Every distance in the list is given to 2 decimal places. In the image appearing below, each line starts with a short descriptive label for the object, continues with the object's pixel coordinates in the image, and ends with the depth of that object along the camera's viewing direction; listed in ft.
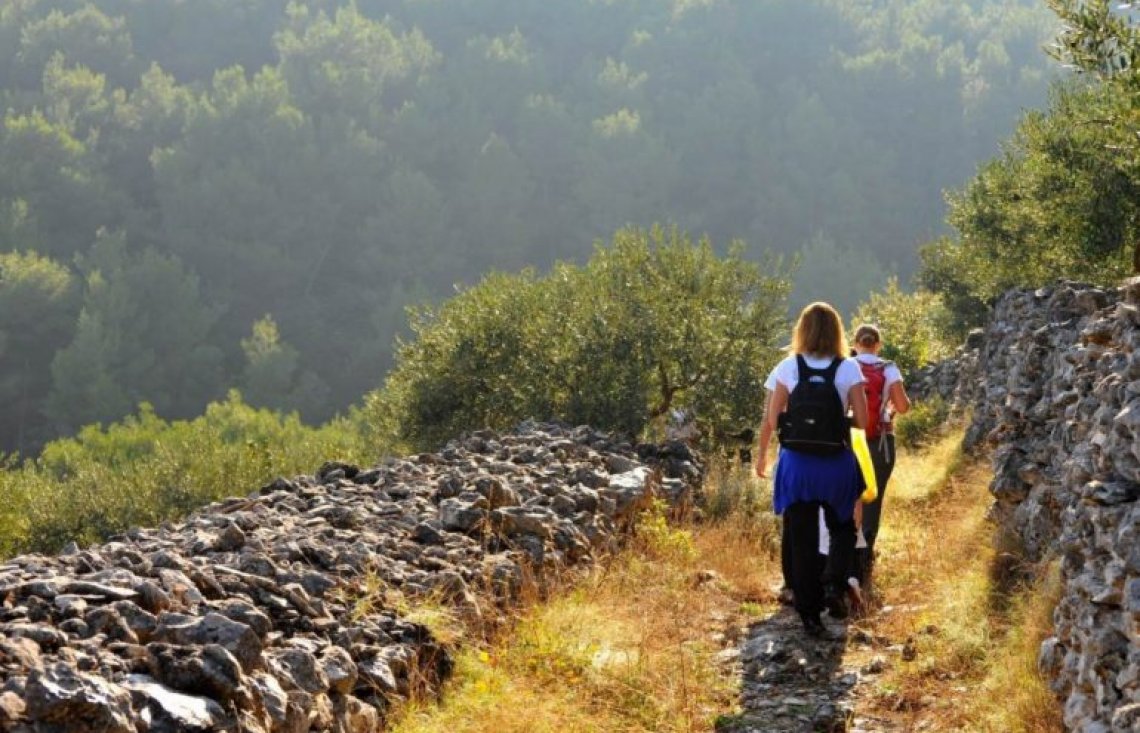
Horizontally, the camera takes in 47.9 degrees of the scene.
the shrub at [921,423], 74.95
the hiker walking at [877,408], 31.14
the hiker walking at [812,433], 25.17
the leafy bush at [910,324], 109.90
